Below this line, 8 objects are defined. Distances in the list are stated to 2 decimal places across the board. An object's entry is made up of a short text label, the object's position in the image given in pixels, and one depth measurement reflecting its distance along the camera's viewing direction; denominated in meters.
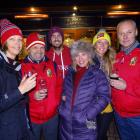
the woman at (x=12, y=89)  1.56
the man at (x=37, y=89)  2.13
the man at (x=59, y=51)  2.78
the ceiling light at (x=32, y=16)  6.32
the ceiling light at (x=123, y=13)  6.48
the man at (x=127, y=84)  1.99
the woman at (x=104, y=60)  2.23
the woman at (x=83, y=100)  1.91
